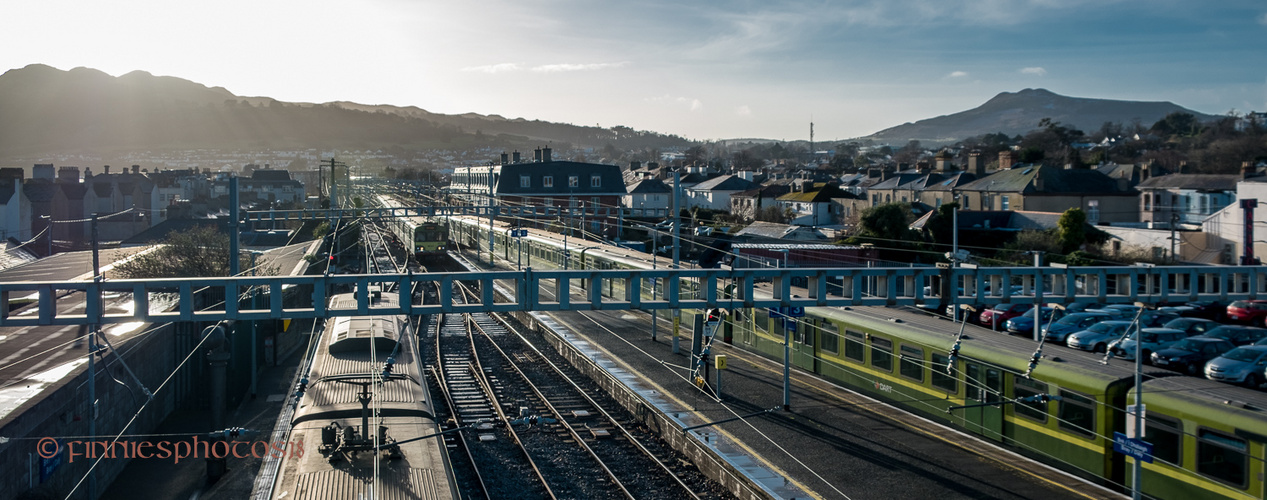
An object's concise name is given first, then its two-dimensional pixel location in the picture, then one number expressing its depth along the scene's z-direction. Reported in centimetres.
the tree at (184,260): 2214
